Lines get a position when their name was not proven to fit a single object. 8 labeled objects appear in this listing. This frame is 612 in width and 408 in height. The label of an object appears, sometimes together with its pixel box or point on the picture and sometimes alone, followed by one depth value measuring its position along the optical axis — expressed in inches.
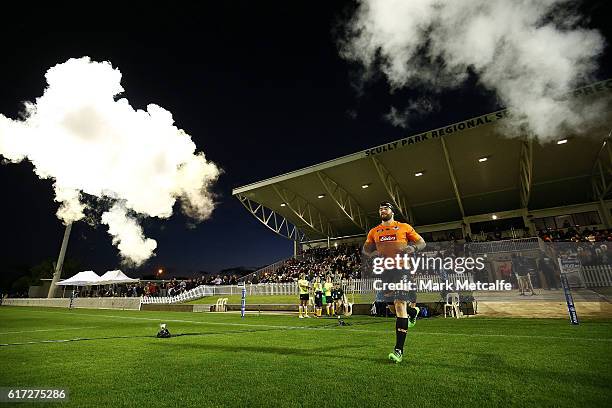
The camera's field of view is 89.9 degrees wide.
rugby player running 166.9
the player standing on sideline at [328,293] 550.9
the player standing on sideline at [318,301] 547.5
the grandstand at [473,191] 777.6
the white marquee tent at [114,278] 1162.6
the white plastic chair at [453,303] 426.9
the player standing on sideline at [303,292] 522.6
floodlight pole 1350.9
